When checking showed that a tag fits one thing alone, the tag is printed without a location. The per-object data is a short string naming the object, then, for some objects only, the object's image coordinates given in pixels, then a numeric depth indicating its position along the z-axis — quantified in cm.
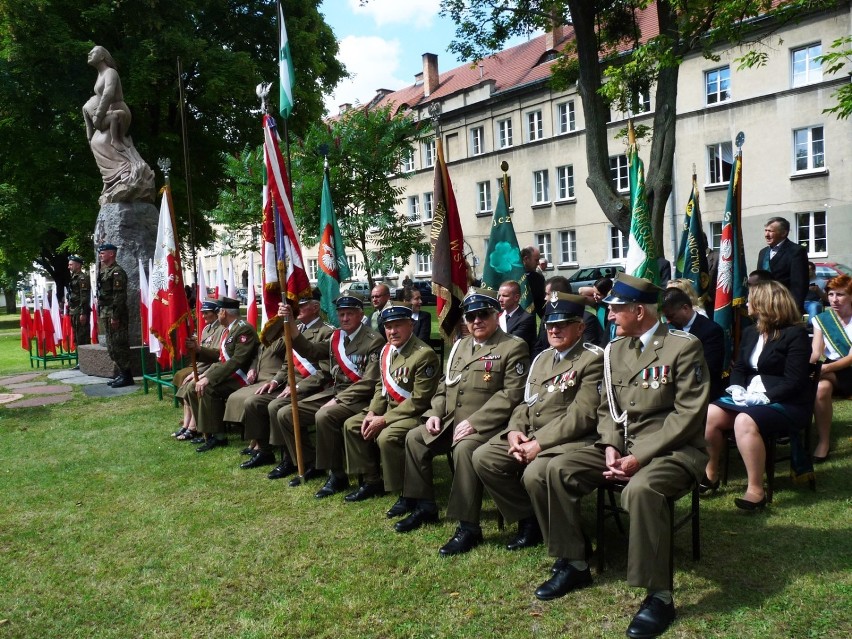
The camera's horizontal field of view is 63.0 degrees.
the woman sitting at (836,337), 615
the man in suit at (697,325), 530
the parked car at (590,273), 2845
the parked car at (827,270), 1790
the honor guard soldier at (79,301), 1421
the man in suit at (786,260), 708
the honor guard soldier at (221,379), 725
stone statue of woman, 1201
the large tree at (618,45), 995
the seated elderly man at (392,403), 538
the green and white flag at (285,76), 592
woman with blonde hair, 475
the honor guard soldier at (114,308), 1070
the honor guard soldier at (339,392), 583
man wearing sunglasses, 477
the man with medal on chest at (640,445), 348
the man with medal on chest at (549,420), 425
